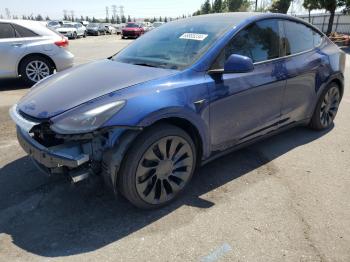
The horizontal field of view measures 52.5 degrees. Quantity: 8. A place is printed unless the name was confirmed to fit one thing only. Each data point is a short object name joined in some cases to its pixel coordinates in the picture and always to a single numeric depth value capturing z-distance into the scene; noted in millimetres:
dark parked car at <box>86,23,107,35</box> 42500
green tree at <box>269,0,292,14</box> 37750
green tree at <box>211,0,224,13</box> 71188
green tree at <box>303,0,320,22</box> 27491
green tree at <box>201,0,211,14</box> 79688
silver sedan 7852
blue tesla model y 2727
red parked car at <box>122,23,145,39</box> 34469
